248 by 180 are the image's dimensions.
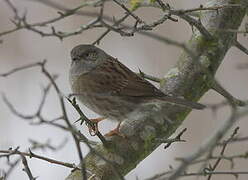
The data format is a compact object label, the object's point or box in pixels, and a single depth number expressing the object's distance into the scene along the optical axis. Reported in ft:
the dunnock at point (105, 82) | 27.48
